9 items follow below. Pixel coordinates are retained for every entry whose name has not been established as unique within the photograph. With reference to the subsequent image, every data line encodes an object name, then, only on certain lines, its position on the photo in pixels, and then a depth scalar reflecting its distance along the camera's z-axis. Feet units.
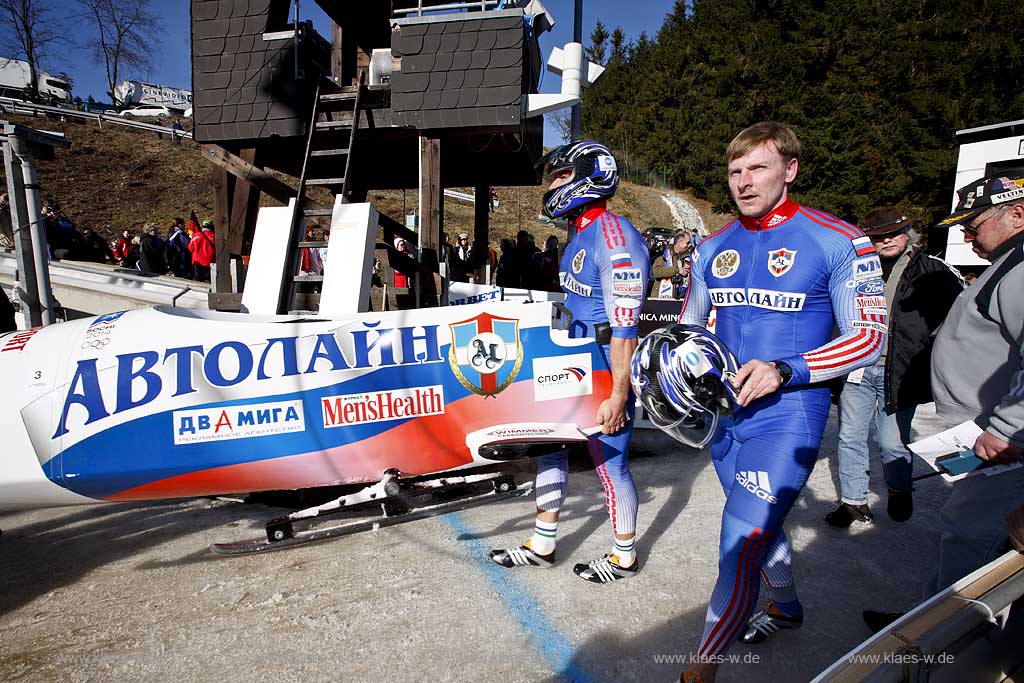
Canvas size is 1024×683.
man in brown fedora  10.87
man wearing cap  5.63
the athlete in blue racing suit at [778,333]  6.09
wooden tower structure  20.04
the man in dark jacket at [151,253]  33.91
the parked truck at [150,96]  120.47
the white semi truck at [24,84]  97.30
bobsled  9.39
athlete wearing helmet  8.65
